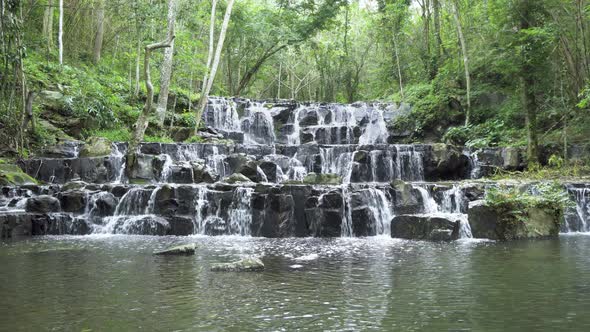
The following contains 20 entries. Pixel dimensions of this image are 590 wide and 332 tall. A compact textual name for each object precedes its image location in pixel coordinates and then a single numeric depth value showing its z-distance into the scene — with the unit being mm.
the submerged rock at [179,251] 9148
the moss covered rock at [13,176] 14891
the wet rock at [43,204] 13328
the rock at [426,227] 11414
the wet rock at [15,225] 12359
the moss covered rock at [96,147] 18094
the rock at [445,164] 18344
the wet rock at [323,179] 15492
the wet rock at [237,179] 15341
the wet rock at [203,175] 16594
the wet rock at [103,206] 13859
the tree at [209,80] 23031
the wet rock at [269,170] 17544
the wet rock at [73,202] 13797
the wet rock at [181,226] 13430
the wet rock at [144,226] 13273
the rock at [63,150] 18047
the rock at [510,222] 11305
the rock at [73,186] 14289
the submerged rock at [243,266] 7439
